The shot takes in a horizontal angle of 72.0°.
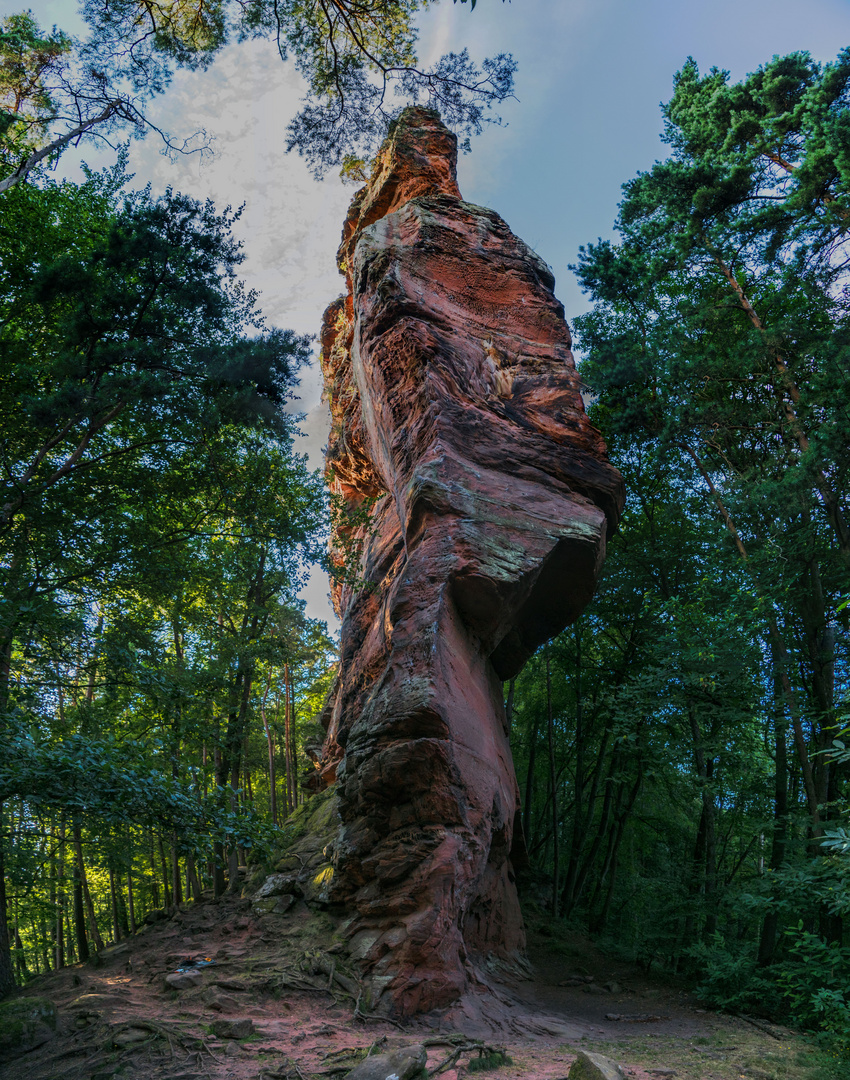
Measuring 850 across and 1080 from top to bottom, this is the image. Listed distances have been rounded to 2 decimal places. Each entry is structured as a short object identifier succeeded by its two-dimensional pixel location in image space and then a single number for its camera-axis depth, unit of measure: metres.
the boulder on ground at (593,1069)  4.12
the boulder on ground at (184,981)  6.88
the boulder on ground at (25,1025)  5.16
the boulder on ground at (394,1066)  4.54
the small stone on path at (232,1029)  5.54
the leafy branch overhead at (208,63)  5.08
